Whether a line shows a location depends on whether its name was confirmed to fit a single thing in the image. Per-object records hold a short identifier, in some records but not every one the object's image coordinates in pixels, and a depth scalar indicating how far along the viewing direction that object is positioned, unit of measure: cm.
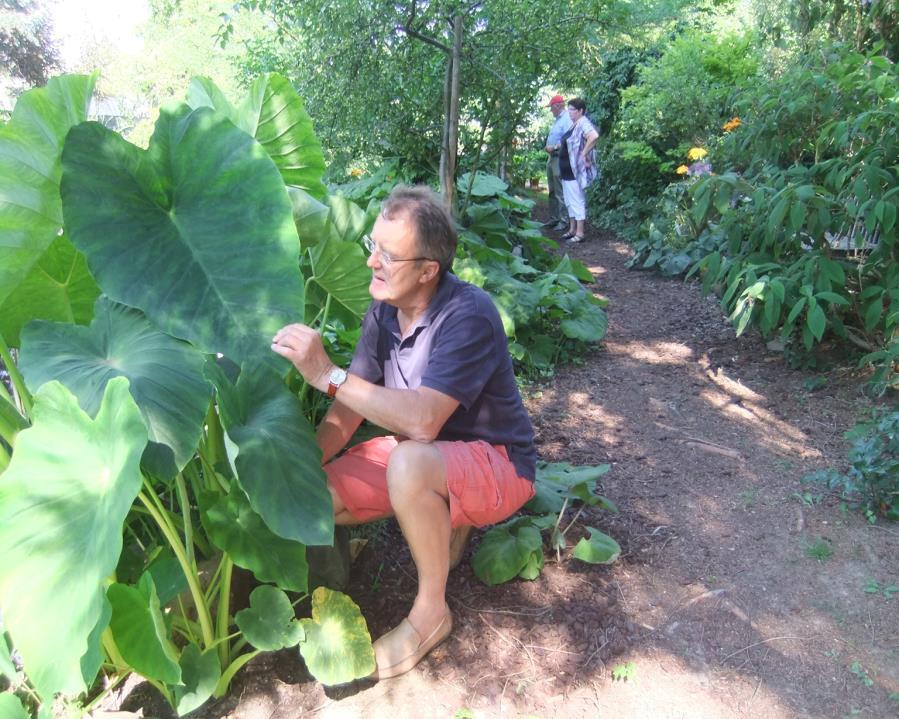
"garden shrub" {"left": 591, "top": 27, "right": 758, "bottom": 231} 650
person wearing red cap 692
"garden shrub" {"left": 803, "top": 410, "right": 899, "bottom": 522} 228
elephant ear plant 139
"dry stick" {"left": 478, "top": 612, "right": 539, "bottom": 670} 181
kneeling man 163
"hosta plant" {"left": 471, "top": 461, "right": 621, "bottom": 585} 200
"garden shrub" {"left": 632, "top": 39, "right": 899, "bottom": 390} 285
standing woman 658
